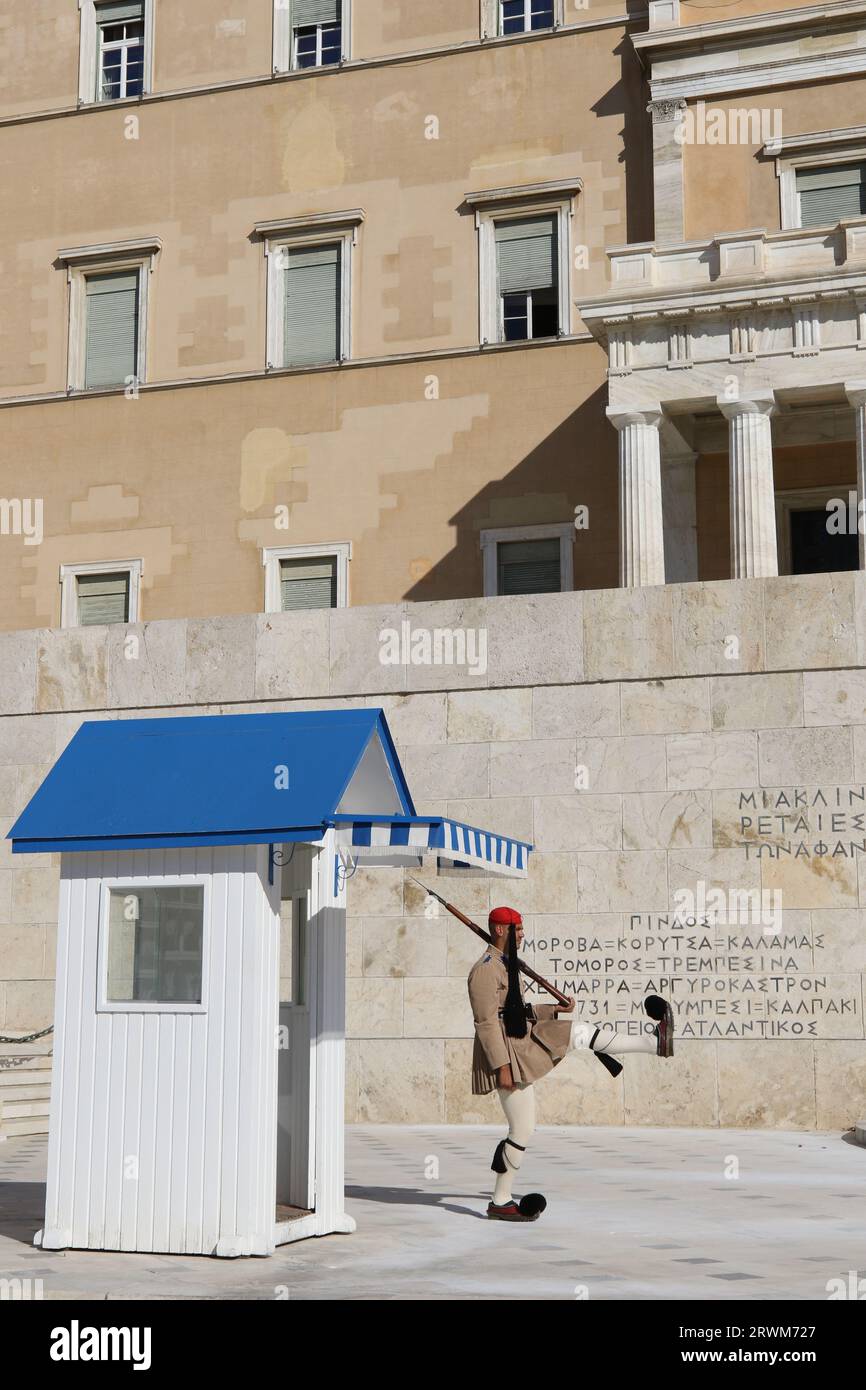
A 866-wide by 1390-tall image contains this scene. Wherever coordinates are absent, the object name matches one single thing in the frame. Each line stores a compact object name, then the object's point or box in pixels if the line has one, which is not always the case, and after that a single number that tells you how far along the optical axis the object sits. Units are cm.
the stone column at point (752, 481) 2406
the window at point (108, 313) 3128
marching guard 1105
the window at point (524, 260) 2900
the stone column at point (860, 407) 2431
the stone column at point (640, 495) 2453
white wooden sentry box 966
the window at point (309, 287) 3014
